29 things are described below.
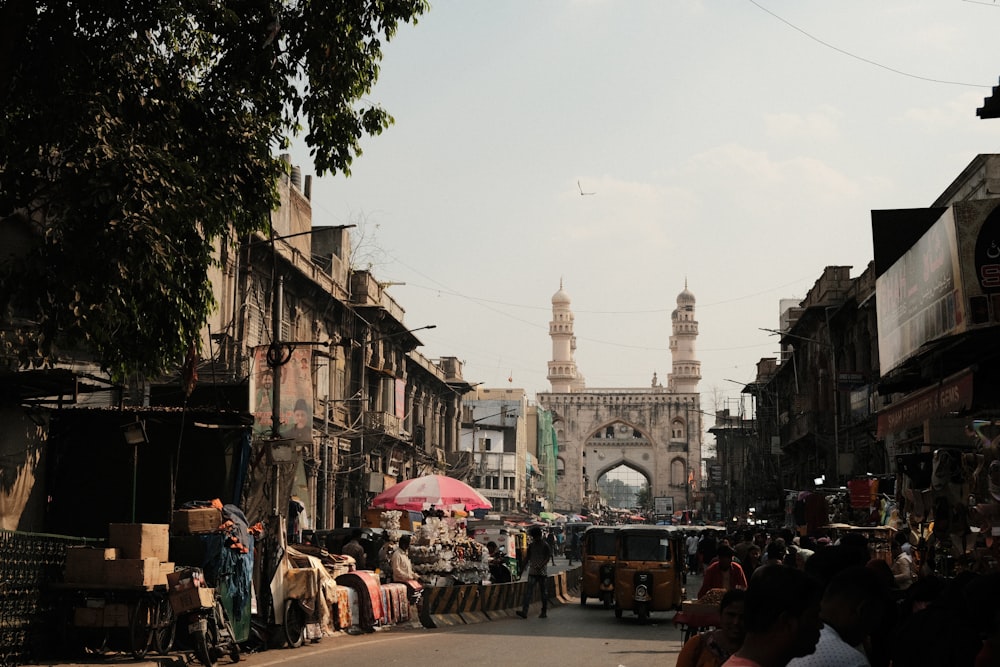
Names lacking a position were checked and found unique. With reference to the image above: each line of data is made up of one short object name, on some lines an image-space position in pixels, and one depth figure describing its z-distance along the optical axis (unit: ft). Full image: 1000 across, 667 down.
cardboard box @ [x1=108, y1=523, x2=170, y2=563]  36.96
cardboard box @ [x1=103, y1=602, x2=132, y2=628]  36.52
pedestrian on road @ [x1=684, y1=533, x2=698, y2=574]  122.60
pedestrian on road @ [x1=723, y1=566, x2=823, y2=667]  11.89
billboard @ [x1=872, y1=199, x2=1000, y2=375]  33.40
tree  31.63
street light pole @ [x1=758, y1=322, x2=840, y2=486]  118.73
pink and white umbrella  77.87
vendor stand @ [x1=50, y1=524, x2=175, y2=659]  36.47
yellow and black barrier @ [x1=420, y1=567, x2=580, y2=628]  54.29
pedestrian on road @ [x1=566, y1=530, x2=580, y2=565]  162.46
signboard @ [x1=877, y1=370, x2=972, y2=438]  31.60
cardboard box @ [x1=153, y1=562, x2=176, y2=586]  37.11
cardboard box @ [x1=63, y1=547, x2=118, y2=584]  36.63
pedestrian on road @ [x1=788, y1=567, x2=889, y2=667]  14.21
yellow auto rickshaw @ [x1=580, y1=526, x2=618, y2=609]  67.26
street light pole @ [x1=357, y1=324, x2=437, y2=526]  123.34
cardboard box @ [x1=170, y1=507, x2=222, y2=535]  40.32
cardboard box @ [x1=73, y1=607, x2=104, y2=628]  36.52
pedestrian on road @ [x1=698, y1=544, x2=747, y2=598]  35.32
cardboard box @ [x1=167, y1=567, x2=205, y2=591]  37.06
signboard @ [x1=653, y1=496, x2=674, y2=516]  295.89
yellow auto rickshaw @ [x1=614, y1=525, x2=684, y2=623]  60.13
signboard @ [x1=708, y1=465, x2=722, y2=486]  288.30
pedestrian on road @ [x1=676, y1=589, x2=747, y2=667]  17.25
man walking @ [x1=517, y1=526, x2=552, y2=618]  63.00
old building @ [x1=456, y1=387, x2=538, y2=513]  256.93
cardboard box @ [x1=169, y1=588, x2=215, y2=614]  36.78
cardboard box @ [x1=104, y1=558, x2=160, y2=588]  36.40
